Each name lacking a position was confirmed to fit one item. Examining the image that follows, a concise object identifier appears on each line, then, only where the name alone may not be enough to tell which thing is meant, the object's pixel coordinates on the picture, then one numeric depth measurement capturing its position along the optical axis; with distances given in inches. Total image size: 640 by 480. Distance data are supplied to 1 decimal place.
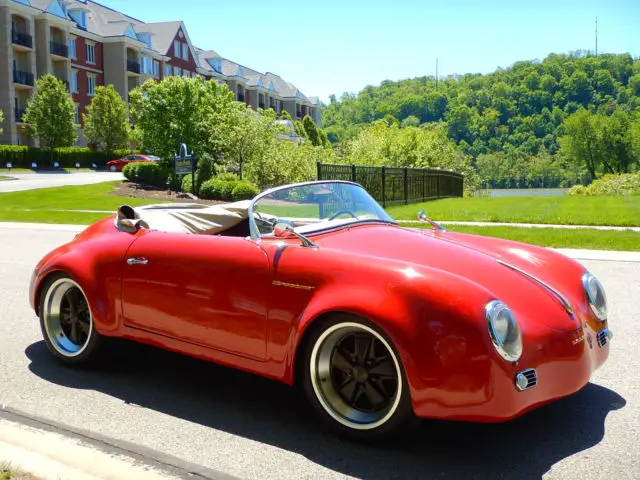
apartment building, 2057.1
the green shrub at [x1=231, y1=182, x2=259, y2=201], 1089.4
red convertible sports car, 123.0
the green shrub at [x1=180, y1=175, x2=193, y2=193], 1273.4
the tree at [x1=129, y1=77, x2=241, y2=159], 1402.6
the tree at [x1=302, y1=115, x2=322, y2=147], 3203.7
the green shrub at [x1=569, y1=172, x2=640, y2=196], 1593.9
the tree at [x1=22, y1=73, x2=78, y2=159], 1840.6
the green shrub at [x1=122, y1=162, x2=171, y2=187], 1403.8
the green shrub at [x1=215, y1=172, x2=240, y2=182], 1184.2
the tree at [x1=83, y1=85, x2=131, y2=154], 2070.6
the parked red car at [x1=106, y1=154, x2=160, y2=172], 1995.6
